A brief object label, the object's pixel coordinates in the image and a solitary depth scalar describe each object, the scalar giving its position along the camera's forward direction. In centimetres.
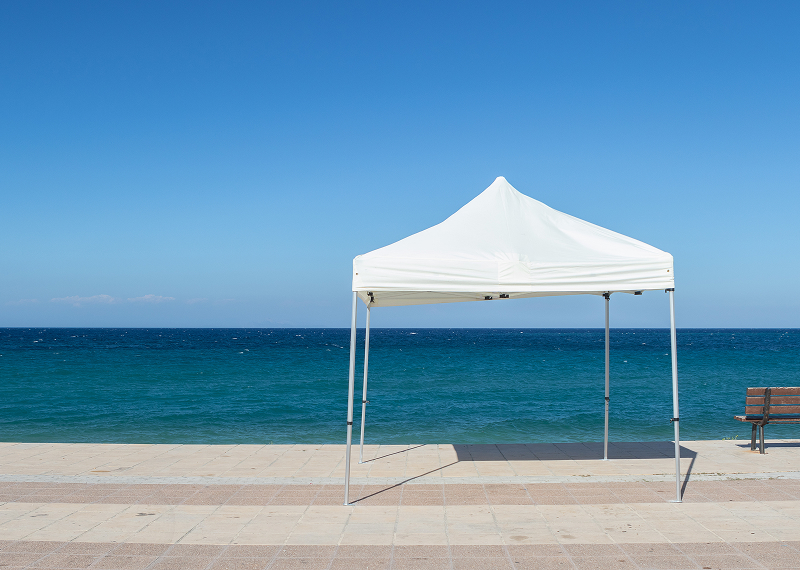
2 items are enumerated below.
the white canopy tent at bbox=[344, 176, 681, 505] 643
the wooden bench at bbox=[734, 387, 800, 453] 890
